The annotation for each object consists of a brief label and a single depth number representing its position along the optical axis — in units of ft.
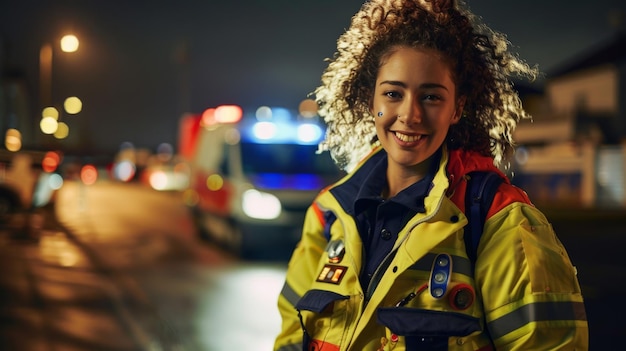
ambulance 44.80
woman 6.51
